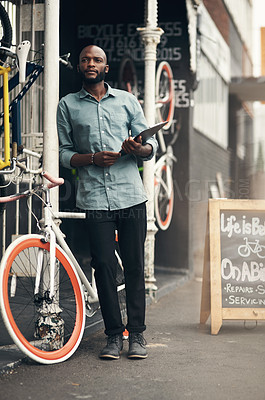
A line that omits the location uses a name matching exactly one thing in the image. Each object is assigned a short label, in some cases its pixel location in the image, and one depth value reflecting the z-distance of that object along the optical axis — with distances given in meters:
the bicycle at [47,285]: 3.92
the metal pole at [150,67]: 6.42
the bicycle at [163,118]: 8.49
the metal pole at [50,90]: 4.36
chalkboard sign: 5.22
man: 4.22
